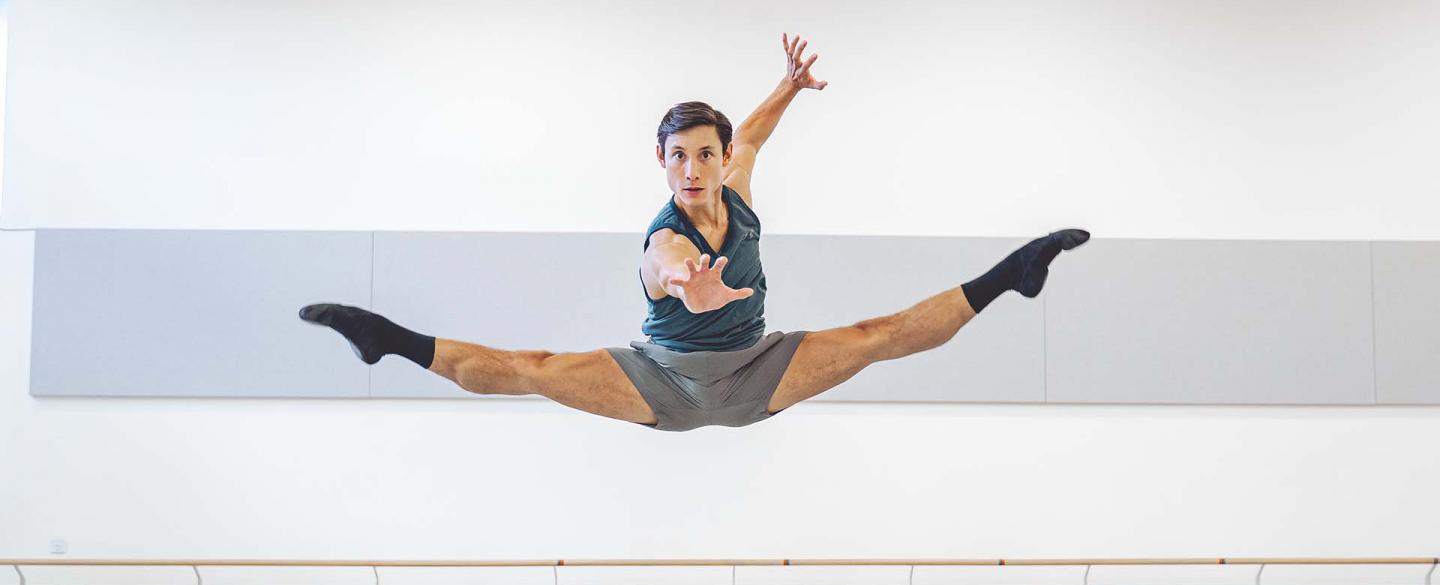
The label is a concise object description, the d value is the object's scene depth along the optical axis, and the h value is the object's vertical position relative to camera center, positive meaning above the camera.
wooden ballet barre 4.61 -1.02
